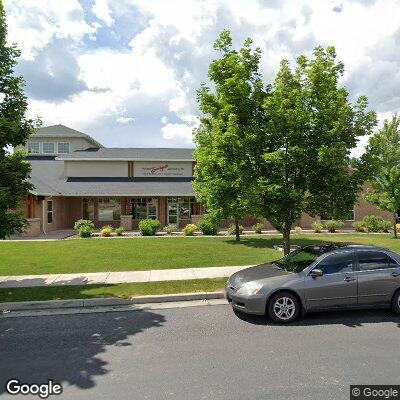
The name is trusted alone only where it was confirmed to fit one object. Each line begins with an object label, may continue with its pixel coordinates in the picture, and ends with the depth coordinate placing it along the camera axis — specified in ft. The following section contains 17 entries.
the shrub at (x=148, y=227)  84.84
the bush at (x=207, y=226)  85.46
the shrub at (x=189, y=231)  85.87
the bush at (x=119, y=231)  86.05
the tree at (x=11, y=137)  33.78
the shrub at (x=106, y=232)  83.92
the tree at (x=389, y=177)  73.92
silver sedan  24.84
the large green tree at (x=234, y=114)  34.96
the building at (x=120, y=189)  99.86
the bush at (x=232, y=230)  87.40
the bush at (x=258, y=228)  90.27
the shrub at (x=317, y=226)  91.81
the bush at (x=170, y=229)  89.20
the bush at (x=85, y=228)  80.79
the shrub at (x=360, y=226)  95.20
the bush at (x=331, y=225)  93.71
